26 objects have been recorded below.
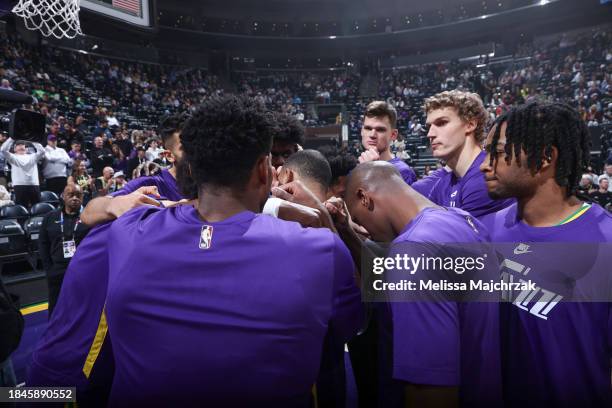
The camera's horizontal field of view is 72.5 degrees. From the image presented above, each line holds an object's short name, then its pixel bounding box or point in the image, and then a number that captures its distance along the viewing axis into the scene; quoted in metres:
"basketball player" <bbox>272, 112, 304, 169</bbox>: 2.73
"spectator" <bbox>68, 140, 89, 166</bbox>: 9.91
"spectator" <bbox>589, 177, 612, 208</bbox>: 9.48
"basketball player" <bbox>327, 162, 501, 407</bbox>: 1.21
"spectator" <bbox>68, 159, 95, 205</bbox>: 7.62
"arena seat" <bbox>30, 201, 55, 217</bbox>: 6.91
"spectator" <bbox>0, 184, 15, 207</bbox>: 6.99
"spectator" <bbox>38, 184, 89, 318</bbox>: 4.20
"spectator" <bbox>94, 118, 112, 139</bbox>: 12.57
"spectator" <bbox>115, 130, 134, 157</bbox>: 10.97
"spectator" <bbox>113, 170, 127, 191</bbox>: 7.88
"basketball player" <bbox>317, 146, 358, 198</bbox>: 2.64
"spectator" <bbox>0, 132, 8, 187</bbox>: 8.33
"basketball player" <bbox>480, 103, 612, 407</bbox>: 1.50
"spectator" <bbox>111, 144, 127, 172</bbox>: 10.13
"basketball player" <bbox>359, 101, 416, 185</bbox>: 3.66
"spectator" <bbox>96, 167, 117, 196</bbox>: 7.80
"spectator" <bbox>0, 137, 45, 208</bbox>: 7.27
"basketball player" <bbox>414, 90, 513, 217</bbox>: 2.81
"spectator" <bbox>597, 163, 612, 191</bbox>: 9.98
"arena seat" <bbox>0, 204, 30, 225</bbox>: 6.61
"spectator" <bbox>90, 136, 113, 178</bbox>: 9.63
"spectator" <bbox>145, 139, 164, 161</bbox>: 11.12
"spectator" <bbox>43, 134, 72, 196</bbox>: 8.38
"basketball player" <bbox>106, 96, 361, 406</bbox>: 1.12
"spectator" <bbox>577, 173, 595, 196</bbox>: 9.87
